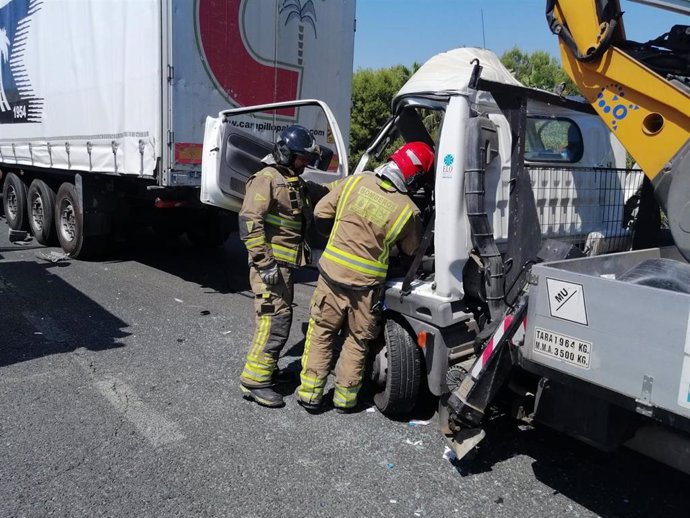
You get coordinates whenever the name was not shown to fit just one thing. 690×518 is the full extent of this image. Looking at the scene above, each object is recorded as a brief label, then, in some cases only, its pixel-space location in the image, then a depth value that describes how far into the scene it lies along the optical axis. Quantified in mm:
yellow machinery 2641
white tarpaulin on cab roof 4617
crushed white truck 2305
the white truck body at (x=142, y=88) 5879
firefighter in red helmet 3457
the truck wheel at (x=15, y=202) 9445
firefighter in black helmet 3832
